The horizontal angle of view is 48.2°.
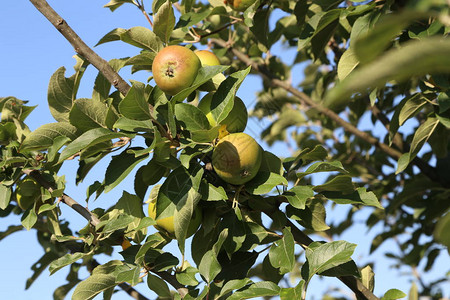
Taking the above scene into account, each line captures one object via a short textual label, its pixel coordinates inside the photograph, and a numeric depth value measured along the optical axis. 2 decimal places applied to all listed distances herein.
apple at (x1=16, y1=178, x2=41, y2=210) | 1.61
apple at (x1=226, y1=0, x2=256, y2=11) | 1.90
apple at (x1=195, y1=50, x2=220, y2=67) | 1.56
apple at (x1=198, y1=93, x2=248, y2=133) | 1.37
